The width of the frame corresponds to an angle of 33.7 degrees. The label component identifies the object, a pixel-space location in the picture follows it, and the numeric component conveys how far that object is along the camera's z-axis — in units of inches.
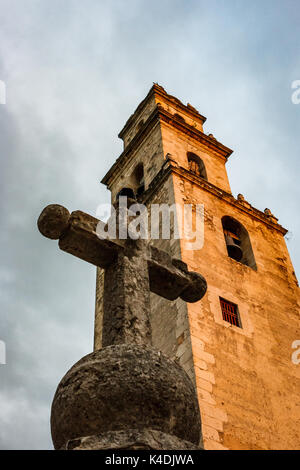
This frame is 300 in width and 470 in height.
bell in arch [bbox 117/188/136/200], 241.5
